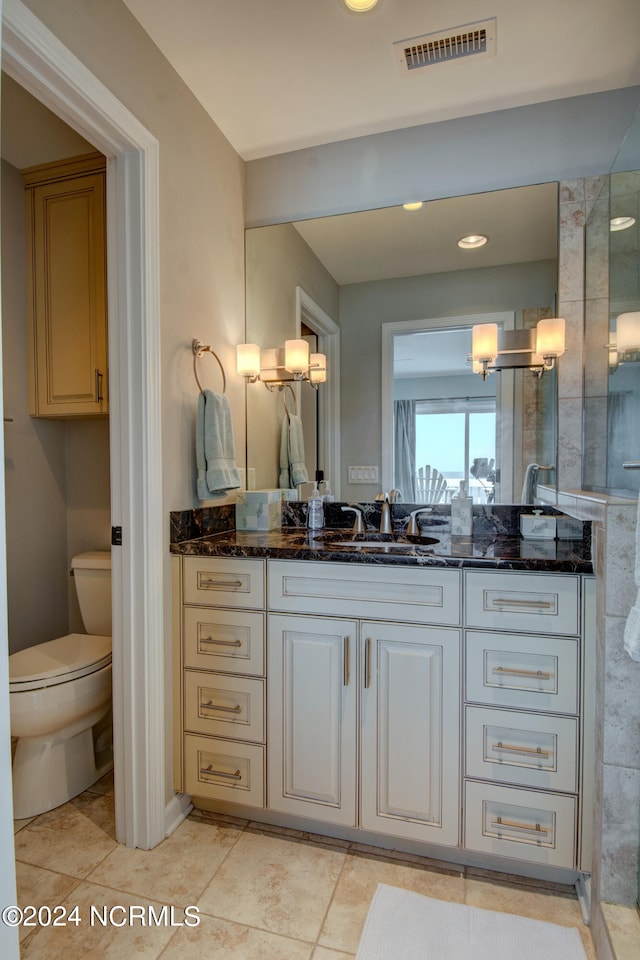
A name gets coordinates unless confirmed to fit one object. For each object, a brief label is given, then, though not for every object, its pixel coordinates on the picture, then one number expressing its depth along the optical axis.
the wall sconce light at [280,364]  2.22
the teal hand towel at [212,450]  1.86
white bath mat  1.25
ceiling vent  1.63
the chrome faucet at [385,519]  2.10
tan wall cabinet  2.09
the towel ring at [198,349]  1.89
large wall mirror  1.98
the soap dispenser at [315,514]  2.20
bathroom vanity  1.41
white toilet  1.68
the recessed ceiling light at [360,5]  1.52
